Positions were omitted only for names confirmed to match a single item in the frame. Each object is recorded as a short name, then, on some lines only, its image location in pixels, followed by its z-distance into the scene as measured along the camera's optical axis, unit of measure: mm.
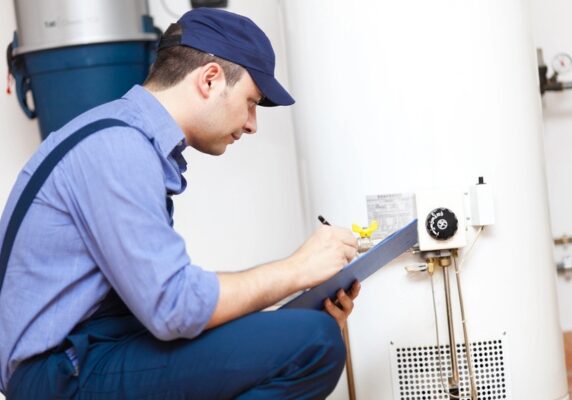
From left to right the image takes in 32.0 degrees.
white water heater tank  2123
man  1467
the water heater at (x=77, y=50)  2562
